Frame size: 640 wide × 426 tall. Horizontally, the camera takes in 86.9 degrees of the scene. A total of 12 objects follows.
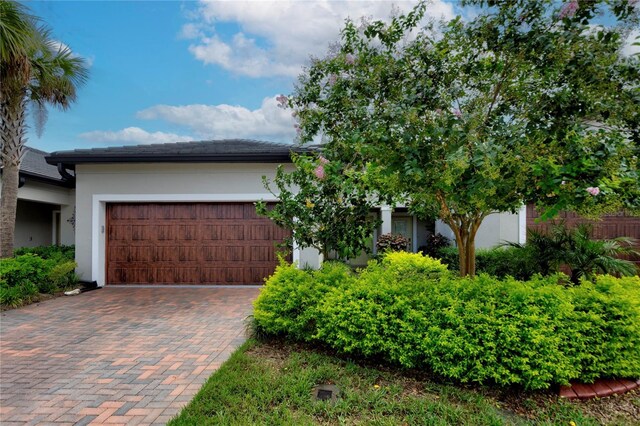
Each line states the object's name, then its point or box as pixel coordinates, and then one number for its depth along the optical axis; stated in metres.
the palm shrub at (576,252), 6.96
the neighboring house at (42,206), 10.66
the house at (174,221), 9.19
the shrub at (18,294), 6.98
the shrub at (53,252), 9.21
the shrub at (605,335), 3.27
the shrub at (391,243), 11.19
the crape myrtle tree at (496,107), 3.24
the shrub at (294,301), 4.25
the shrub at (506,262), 7.62
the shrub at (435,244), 11.60
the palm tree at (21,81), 7.26
